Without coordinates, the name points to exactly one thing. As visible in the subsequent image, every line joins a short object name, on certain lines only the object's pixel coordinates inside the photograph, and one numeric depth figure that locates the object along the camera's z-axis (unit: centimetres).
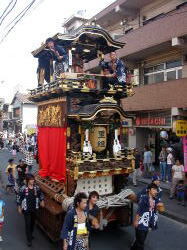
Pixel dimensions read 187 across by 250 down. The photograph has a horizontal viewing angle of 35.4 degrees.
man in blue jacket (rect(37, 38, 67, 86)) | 917
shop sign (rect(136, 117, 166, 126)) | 1676
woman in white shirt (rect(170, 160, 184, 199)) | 1160
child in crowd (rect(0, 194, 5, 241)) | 768
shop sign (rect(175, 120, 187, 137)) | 1283
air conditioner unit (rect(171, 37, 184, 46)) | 1432
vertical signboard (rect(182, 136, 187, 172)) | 1188
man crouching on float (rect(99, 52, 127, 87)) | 944
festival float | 788
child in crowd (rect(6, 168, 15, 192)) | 1285
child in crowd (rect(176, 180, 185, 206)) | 1137
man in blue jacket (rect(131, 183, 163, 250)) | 633
